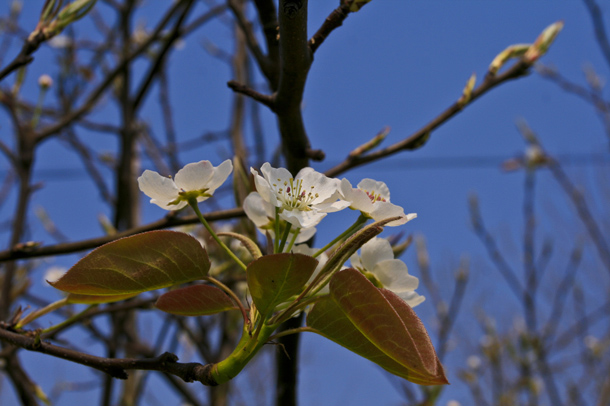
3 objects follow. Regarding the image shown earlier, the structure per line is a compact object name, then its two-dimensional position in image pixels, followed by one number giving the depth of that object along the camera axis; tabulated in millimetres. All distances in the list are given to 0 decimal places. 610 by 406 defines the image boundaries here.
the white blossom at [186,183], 608
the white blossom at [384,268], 623
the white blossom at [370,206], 599
